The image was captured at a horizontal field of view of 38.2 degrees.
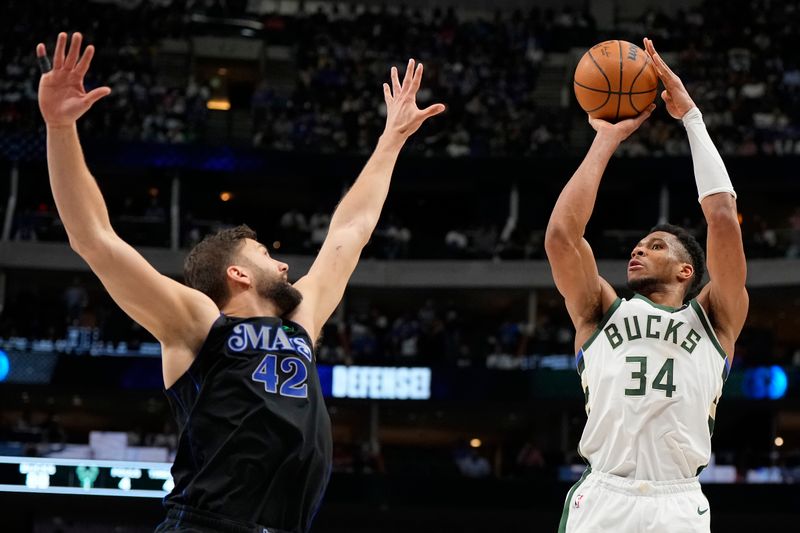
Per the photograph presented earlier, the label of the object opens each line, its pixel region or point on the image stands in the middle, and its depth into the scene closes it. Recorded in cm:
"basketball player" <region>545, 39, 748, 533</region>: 548
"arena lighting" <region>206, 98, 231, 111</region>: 3812
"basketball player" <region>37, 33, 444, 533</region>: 395
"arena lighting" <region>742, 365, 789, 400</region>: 2534
